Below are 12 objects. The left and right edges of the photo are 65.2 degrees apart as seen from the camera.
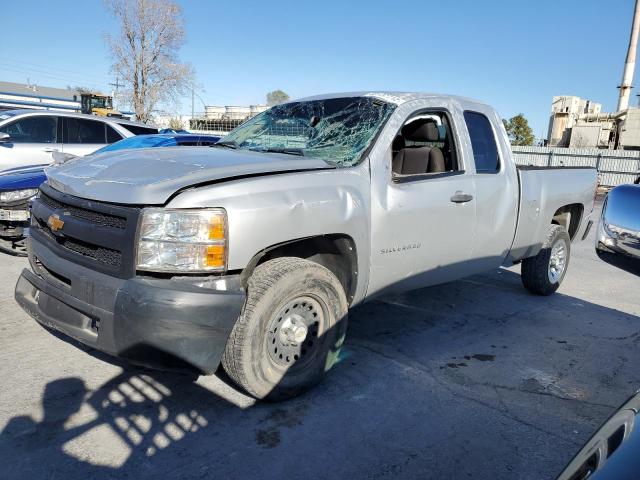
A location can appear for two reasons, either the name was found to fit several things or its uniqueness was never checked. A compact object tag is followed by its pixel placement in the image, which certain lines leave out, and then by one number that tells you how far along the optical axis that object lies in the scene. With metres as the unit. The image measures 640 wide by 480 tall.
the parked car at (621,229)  2.34
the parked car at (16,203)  5.25
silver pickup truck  2.50
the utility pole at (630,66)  42.83
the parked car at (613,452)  1.29
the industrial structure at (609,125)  43.66
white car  8.41
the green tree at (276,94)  90.22
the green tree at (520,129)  62.09
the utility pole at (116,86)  39.64
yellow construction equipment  36.91
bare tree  37.44
